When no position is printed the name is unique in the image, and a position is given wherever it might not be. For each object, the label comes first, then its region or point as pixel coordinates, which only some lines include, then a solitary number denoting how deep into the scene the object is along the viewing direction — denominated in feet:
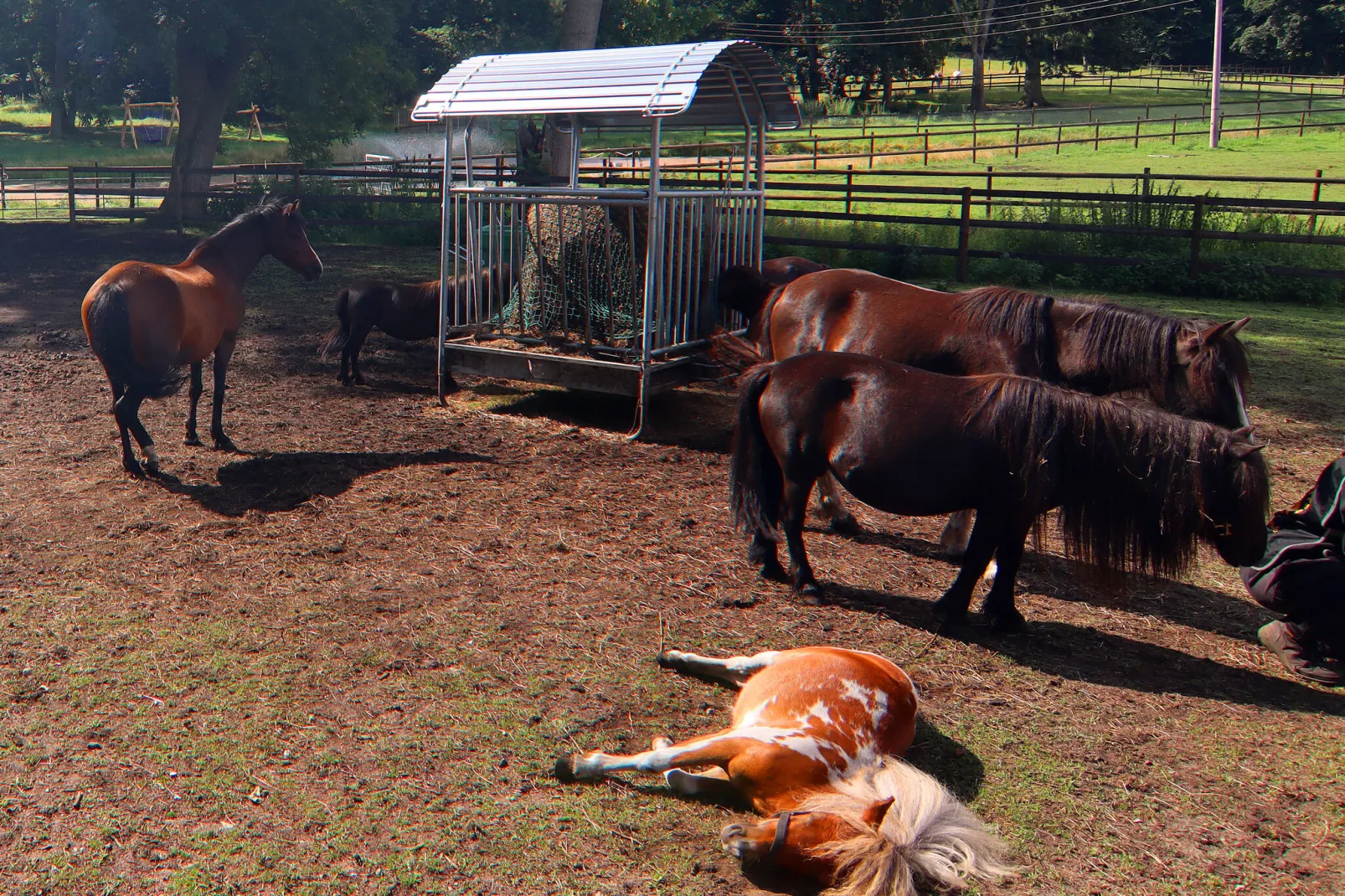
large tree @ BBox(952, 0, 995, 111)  154.71
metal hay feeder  24.79
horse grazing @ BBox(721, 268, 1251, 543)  15.83
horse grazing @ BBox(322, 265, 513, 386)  29.91
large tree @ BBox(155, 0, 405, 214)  64.39
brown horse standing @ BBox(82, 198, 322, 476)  20.44
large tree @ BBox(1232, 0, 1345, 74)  177.99
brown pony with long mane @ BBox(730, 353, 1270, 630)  12.85
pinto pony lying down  8.47
